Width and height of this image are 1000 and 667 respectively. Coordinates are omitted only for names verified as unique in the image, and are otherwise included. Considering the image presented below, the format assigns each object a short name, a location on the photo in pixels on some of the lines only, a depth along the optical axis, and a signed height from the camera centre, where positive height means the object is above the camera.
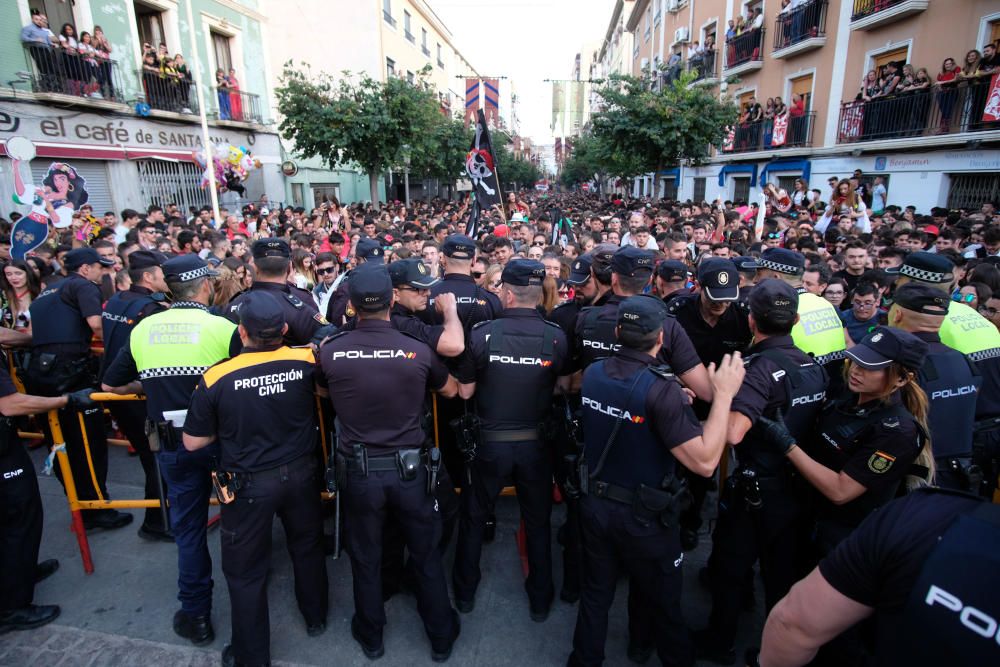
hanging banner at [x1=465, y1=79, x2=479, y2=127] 33.98 +6.43
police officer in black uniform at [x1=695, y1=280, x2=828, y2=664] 2.72 -1.41
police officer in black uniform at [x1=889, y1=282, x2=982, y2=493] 2.88 -1.06
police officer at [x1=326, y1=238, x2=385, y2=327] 4.91 -0.82
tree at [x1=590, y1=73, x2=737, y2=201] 15.65 +2.20
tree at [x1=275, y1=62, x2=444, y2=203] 16.56 +2.54
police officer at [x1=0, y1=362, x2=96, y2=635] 3.24 -1.94
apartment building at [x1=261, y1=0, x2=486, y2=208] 24.64 +7.86
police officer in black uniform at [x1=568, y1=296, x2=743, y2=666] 2.41 -1.26
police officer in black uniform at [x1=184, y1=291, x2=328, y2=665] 2.77 -1.25
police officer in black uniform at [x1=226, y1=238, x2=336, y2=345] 4.07 -0.69
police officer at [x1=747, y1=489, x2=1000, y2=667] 1.16 -0.91
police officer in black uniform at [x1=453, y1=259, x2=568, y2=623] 3.18 -1.19
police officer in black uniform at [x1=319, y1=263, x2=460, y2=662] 2.83 -1.29
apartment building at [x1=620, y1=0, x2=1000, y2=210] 11.64 +2.85
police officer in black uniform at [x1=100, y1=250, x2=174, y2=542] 4.11 -0.91
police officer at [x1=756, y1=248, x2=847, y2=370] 3.56 -0.88
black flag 9.18 +0.52
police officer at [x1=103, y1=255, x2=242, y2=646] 3.23 -1.23
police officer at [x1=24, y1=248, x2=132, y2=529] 4.34 -1.23
